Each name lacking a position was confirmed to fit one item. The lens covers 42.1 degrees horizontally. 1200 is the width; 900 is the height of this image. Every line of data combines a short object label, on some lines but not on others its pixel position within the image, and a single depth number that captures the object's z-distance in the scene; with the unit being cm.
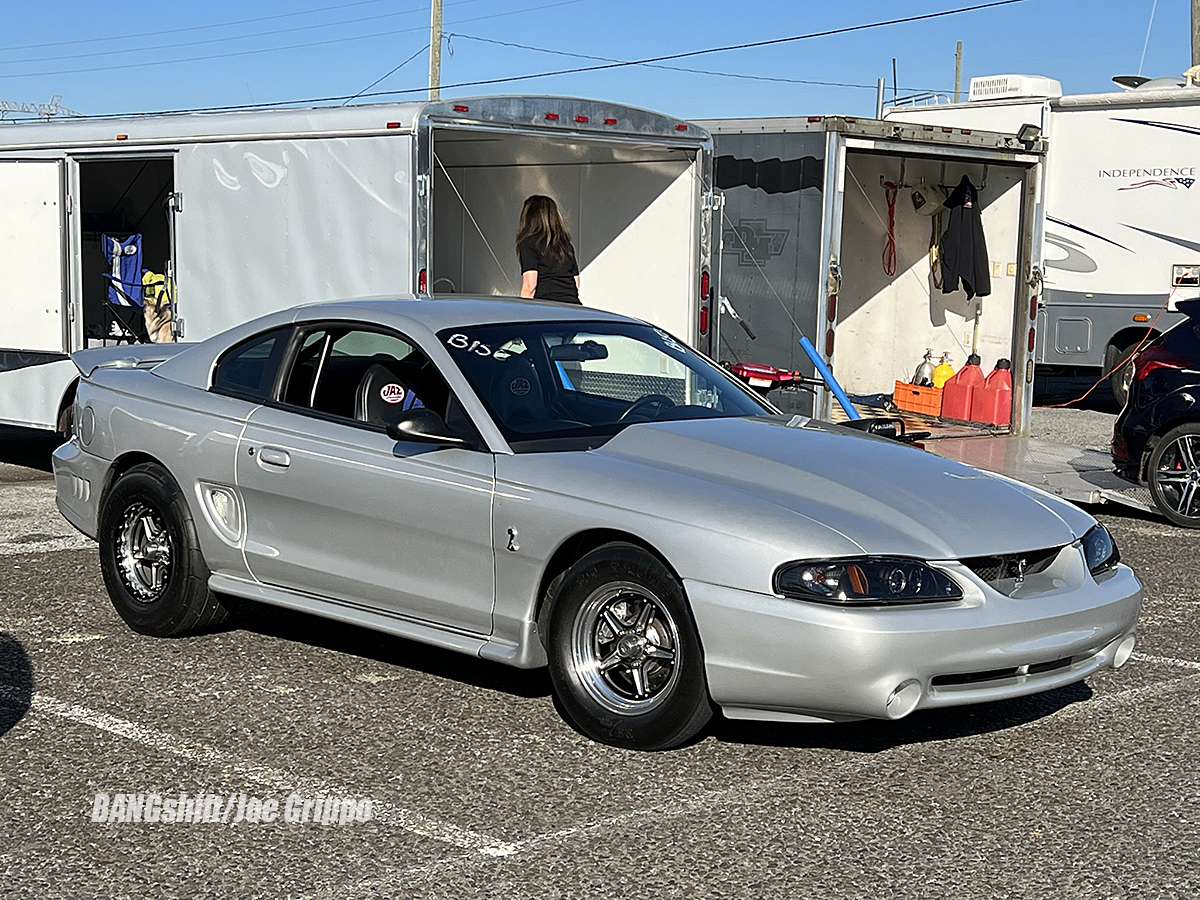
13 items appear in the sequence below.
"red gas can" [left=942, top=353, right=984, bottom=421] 1482
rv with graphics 1720
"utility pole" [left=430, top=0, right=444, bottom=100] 3559
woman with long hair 1158
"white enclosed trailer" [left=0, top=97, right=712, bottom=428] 970
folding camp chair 1470
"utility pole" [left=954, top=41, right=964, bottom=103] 7036
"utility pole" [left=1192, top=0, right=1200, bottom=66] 2845
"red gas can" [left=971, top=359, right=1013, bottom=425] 1448
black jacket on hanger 1484
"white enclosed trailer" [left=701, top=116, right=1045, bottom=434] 1212
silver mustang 492
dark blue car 1054
